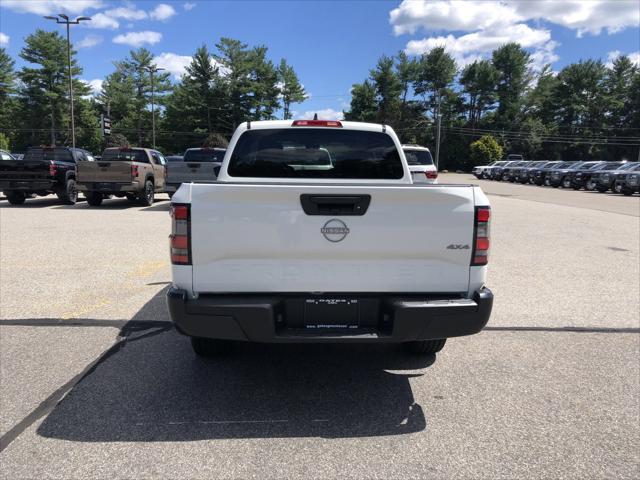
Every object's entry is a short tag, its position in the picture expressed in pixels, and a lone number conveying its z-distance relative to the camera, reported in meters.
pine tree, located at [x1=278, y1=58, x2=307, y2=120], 84.79
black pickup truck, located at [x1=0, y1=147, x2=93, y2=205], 15.79
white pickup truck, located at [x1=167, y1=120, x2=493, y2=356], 3.00
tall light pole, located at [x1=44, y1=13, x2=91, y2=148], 32.81
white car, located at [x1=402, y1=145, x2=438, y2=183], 14.45
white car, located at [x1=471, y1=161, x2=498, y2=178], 47.75
